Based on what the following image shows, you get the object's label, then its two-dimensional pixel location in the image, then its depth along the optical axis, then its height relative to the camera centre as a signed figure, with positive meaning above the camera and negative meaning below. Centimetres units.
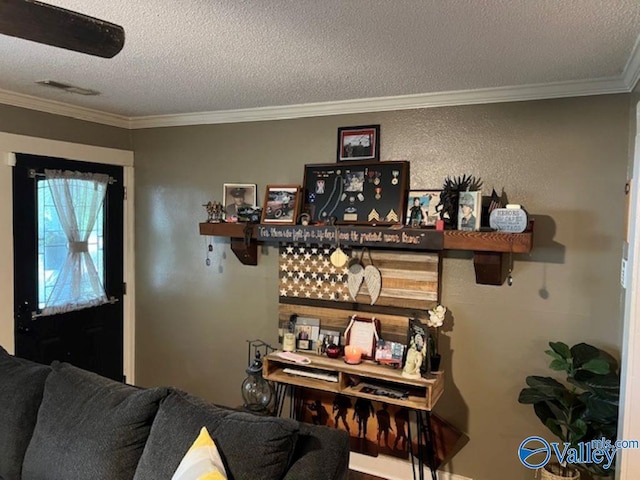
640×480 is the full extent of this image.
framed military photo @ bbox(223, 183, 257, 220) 349 +19
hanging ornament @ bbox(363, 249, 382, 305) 302 -35
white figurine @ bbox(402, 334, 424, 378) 268 -77
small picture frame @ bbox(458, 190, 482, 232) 265 +10
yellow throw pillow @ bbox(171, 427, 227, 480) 146 -76
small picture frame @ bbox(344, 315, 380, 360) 298 -69
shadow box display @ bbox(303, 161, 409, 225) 298 +22
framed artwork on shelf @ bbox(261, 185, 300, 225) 322 +13
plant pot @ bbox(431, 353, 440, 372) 281 -80
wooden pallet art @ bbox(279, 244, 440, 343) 292 -40
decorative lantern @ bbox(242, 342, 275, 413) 250 -88
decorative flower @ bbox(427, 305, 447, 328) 280 -53
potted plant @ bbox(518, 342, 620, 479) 228 -85
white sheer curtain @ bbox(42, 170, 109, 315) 342 -9
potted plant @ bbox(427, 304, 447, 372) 280 -57
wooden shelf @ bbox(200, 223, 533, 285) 251 -8
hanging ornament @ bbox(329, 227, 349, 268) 305 -21
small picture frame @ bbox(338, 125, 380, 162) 308 +53
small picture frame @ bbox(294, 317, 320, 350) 321 -73
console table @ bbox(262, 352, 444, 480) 264 -95
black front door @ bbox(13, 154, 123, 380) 322 -40
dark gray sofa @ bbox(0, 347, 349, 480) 159 -79
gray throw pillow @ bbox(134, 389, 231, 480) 164 -75
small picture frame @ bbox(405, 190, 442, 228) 286 +11
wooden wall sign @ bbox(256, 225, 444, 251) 269 -7
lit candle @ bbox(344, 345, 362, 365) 288 -78
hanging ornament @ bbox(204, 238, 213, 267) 370 -23
